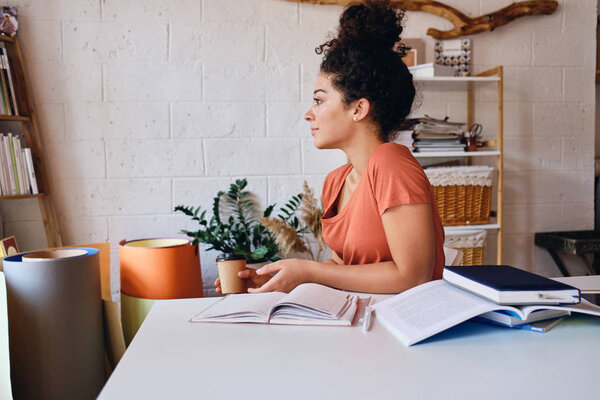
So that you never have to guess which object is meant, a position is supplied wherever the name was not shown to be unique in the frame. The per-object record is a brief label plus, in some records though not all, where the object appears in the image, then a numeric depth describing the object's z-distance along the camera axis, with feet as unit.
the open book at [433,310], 2.52
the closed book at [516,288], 2.63
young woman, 3.73
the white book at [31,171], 7.29
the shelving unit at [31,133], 7.39
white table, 1.98
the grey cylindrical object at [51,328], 3.91
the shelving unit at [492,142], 7.89
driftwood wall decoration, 8.40
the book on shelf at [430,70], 7.88
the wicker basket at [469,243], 7.89
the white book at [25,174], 7.27
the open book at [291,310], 2.83
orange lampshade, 5.07
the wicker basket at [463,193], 7.79
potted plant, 7.27
